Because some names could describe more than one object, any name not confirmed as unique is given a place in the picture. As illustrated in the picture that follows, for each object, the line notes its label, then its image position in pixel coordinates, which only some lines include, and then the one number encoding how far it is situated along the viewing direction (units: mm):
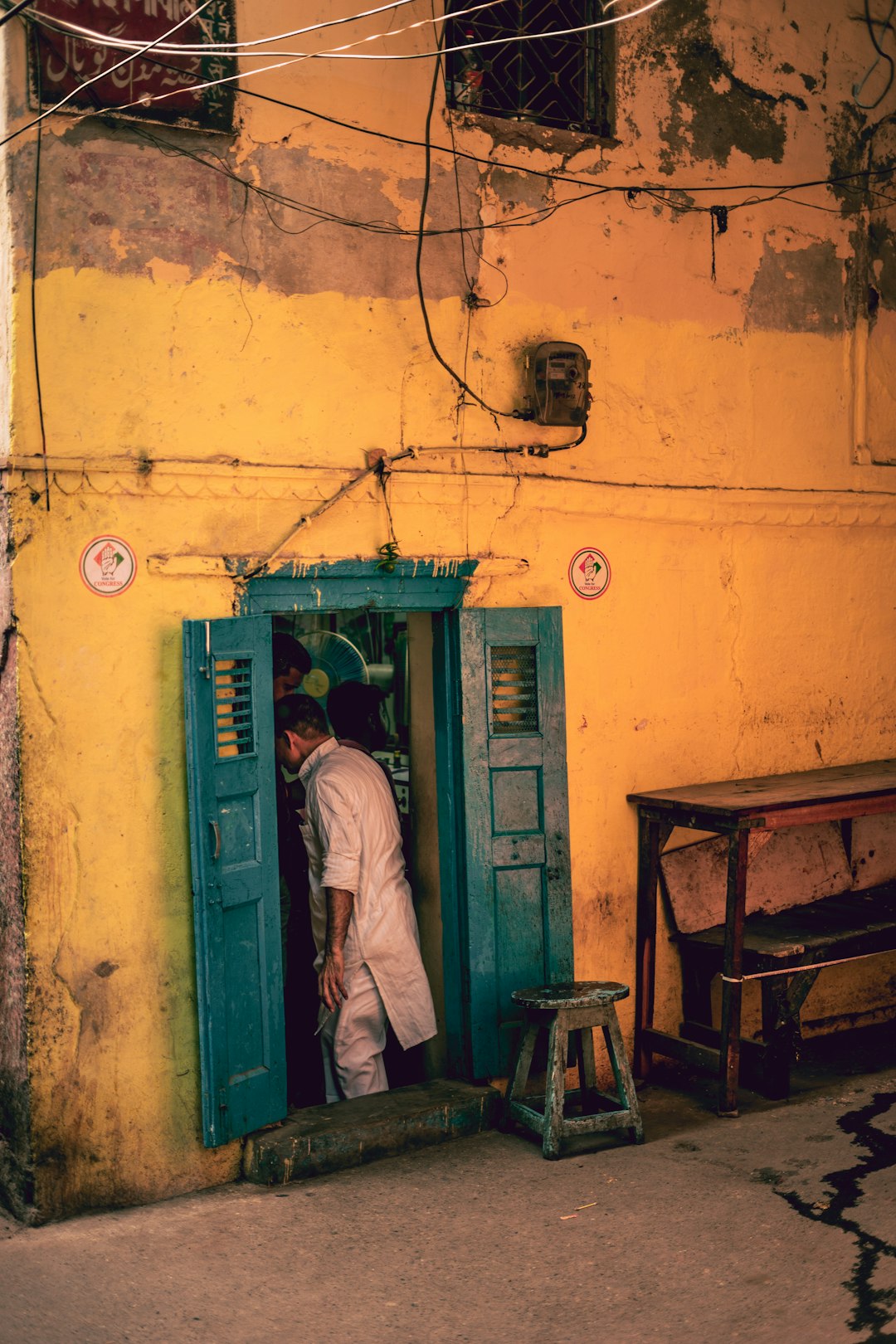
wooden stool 5164
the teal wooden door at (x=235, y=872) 4773
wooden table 5547
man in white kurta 5512
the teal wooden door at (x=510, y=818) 5578
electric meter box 5672
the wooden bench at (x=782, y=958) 5746
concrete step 4953
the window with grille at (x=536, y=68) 5727
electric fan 7477
